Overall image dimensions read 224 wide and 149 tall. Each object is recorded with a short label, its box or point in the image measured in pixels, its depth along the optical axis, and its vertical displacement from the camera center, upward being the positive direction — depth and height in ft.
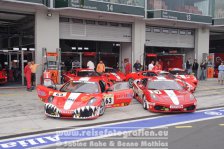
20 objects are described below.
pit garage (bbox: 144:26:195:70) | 76.31 +5.00
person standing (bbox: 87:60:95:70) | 66.79 -0.68
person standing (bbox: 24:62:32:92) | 49.39 -1.74
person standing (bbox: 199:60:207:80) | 76.97 -2.05
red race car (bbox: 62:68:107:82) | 53.06 -2.31
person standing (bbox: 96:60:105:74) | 63.62 -1.34
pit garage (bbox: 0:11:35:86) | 59.62 +4.95
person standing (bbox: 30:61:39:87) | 50.70 -1.24
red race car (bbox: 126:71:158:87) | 54.37 -2.54
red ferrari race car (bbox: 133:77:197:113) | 30.83 -3.98
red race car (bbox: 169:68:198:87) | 52.13 -2.62
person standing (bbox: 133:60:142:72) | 67.62 -0.94
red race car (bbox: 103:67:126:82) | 56.08 -2.65
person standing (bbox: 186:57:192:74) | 78.36 -0.95
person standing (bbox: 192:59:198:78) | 76.33 -1.34
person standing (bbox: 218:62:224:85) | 66.03 -2.84
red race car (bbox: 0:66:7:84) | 56.44 -2.99
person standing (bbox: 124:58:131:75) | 69.05 -1.34
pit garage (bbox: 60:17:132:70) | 62.69 +5.29
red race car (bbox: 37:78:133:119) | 26.91 -3.72
